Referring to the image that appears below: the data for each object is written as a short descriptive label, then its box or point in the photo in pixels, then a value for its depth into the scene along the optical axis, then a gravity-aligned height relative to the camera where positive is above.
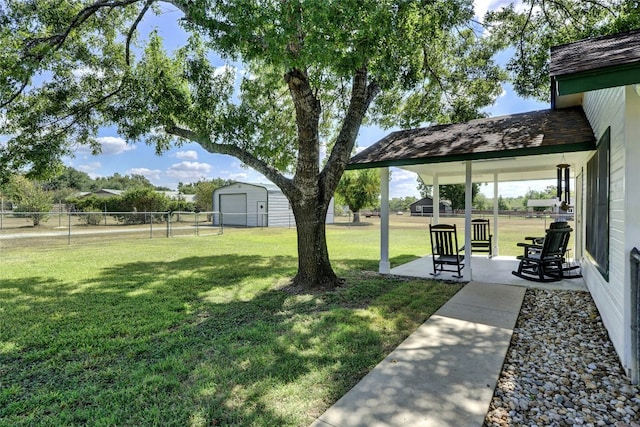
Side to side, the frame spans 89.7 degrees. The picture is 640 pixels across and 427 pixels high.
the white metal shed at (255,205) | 22.53 +0.38
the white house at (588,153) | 2.76 +1.02
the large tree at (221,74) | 4.58 +2.50
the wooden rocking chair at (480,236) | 9.06 -0.79
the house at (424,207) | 48.14 +0.54
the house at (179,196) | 39.30 +1.77
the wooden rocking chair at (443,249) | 6.79 -0.85
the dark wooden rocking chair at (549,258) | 6.13 -0.96
